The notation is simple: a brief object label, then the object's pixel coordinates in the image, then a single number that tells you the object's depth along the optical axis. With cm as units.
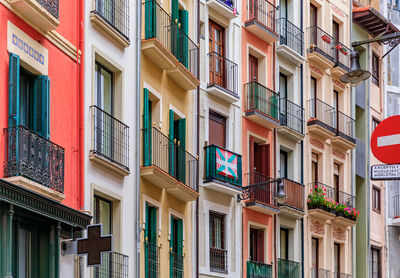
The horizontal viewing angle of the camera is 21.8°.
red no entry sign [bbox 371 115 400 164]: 1441
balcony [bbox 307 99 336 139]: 3642
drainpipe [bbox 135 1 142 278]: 2359
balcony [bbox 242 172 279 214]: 3147
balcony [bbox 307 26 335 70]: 3716
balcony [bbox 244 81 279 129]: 3225
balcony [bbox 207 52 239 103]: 3034
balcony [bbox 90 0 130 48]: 2200
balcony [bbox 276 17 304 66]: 3519
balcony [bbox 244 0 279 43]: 3281
